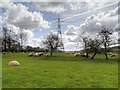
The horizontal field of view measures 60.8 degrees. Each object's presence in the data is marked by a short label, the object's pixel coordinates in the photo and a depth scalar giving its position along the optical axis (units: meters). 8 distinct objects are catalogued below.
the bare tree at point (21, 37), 42.61
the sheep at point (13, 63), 11.74
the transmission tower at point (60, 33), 29.96
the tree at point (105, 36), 22.39
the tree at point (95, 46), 21.44
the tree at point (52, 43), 30.67
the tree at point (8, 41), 36.31
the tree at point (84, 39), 26.00
